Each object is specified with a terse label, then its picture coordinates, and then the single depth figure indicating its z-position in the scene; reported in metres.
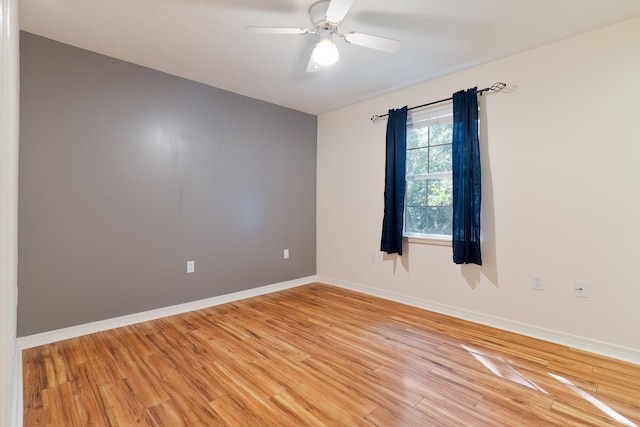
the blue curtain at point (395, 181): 3.42
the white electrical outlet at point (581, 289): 2.40
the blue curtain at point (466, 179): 2.84
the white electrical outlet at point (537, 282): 2.60
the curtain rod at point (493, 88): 2.77
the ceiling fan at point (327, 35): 1.96
